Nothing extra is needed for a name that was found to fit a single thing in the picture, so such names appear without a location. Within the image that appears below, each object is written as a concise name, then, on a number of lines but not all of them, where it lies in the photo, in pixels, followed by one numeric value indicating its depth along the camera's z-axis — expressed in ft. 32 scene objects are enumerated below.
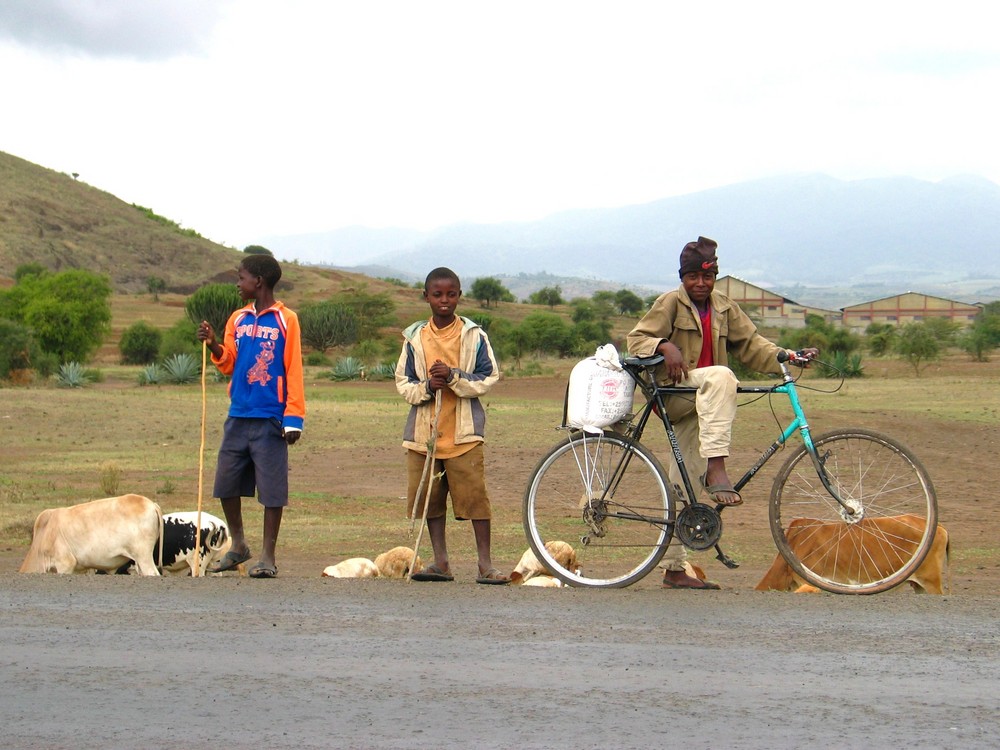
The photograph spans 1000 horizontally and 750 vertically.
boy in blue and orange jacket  23.54
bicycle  20.53
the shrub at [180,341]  159.02
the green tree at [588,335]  188.96
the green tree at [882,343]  190.29
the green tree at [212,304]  172.14
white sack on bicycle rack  21.59
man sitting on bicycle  20.67
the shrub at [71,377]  120.78
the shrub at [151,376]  132.19
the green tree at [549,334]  183.05
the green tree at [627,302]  306.14
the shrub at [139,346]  178.19
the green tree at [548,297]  334.24
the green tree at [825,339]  183.52
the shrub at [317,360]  177.99
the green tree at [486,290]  301.63
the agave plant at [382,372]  141.08
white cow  28.17
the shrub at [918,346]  156.76
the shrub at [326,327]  192.85
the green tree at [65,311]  144.66
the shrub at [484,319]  192.75
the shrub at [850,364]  138.40
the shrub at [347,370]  139.54
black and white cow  31.04
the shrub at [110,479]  53.06
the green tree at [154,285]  285.64
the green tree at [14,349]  123.65
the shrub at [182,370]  131.48
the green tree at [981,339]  177.17
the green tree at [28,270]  241.51
